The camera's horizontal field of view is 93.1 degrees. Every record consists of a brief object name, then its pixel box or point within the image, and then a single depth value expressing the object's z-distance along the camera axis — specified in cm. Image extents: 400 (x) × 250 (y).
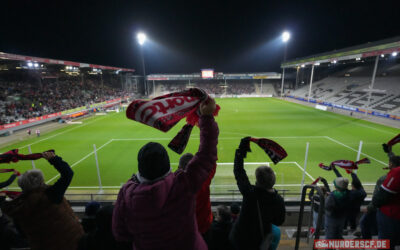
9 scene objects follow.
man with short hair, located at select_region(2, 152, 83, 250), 197
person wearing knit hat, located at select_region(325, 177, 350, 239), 313
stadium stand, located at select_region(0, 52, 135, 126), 2381
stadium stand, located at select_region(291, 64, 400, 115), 2864
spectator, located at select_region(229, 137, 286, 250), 187
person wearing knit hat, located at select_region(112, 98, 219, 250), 123
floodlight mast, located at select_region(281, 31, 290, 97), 4836
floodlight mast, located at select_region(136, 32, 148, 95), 4501
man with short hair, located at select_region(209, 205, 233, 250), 240
